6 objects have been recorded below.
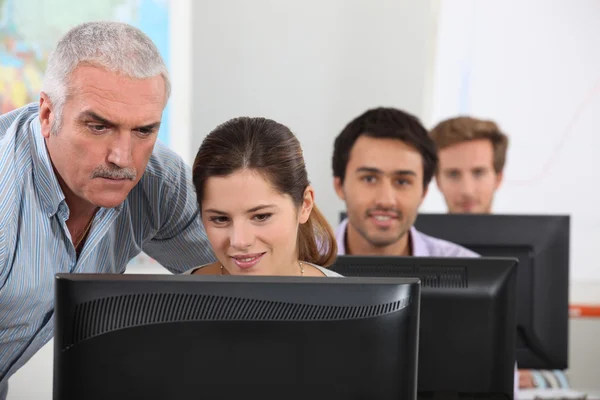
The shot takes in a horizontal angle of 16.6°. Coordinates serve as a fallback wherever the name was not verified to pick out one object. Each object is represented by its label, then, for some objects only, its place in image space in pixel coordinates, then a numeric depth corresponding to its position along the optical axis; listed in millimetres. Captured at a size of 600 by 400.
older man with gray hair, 2831
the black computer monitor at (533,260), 3112
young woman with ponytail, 2875
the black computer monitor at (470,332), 2745
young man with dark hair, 3299
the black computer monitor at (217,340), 2545
